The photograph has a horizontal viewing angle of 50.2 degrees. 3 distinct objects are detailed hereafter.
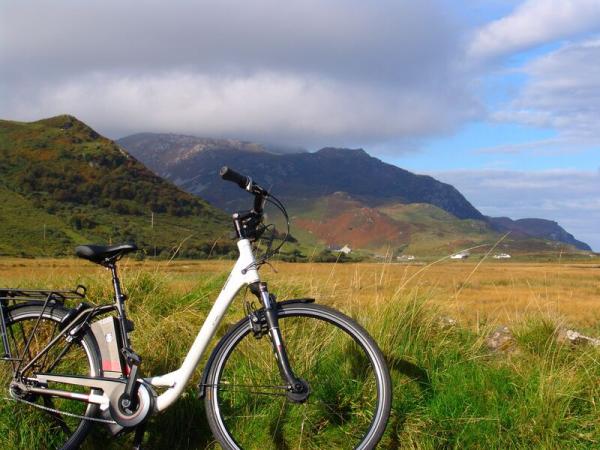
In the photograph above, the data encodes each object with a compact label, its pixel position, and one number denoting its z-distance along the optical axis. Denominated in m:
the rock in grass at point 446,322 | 6.27
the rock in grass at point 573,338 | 6.22
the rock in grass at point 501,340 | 6.41
